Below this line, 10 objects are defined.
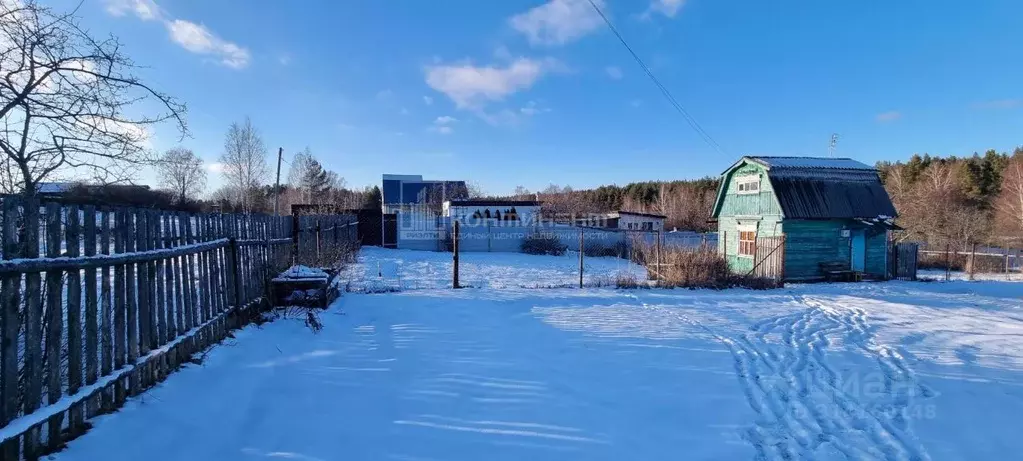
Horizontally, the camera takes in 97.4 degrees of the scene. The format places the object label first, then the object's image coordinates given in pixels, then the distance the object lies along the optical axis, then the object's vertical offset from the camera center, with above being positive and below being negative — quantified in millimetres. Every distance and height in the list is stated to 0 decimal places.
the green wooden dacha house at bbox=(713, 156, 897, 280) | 16062 +224
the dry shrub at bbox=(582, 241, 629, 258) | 24047 -1626
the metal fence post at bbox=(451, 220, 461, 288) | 9891 -961
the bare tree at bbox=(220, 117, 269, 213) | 28516 +3501
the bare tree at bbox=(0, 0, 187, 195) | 3332 +901
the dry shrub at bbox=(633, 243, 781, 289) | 10875 -1324
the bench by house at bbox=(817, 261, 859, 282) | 15977 -1844
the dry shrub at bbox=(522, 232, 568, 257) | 23578 -1382
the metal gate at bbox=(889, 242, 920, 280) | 17219 -1596
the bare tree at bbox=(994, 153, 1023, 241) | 30250 +1305
